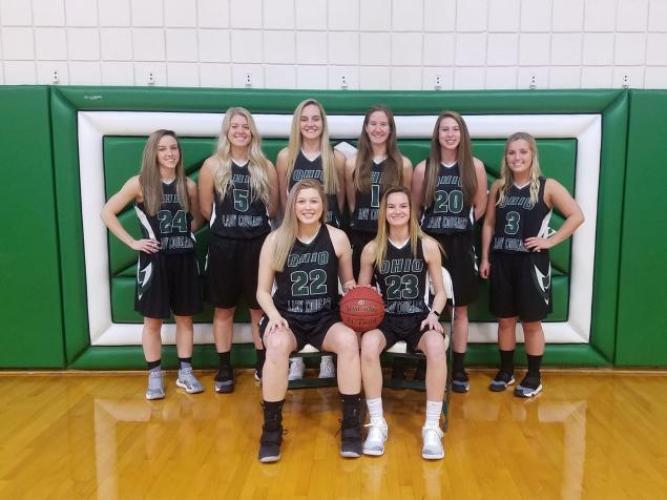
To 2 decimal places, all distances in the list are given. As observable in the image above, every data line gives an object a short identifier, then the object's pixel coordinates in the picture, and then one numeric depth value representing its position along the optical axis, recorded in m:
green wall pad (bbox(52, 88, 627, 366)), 3.62
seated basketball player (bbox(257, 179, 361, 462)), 2.71
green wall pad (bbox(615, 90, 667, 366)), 3.62
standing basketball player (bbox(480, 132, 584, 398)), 3.35
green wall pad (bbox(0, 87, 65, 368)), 3.61
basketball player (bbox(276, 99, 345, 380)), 3.32
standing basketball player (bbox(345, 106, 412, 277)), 3.30
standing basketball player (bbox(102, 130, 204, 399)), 3.31
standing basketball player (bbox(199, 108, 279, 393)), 3.34
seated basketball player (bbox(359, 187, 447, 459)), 2.75
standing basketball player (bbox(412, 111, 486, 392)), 3.34
